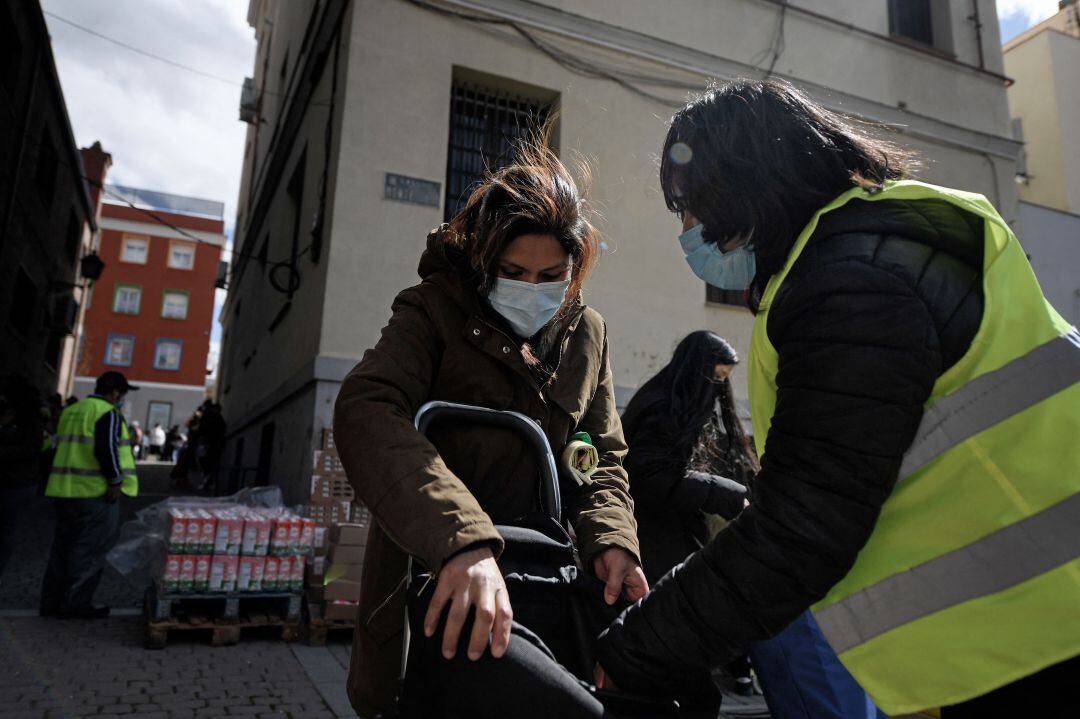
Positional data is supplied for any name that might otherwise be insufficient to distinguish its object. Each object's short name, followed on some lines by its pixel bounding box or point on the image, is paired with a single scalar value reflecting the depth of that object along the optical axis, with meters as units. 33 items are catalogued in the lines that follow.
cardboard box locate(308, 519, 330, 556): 5.35
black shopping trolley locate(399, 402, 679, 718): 1.27
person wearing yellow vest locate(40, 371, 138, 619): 5.31
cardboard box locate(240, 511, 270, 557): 4.99
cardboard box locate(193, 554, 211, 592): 4.84
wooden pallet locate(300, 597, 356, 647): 4.94
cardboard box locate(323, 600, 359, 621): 4.95
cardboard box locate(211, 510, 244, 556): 4.91
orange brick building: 36.03
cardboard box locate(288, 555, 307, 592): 5.05
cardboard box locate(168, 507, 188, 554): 4.78
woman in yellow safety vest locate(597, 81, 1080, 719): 1.01
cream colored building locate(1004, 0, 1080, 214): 15.29
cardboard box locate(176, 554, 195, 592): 4.81
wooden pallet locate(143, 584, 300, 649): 4.71
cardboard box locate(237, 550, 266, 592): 4.95
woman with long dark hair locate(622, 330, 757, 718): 3.43
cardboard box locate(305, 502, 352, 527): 5.50
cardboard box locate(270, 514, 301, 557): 5.06
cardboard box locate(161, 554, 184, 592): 4.77
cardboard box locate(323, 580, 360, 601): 4.95
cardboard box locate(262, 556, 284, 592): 5.00
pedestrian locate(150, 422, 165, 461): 31.97
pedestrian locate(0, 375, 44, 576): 5.31
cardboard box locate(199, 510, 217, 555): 4.86
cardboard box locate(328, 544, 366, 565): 5.03
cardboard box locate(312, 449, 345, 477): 5.62
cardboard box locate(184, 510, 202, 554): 4.82
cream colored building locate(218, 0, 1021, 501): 6.45
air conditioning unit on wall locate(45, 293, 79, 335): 17.31
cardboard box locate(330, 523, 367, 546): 5.06
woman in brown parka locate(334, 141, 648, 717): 1.11
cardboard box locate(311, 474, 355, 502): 5.56
